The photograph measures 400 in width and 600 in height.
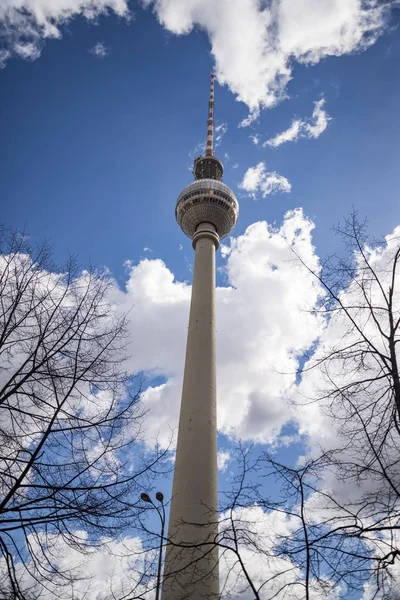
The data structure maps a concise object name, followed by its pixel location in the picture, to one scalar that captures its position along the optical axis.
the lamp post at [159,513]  9.45
